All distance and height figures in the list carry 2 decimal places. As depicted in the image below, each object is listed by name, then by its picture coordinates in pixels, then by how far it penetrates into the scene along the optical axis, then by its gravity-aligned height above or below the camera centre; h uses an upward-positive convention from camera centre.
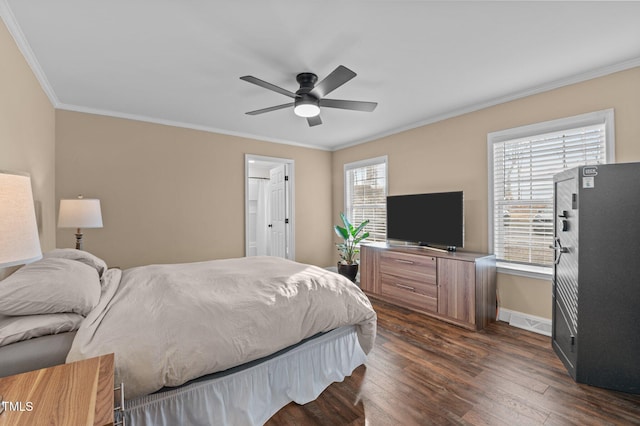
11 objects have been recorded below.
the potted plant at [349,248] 4.66 -0.67
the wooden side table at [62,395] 0.77 -0.56
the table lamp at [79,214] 2.84 -0.02
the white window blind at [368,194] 4.69 +0.27
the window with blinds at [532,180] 2.69 +0.31
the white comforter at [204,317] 1.24 -0.58
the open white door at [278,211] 5.12 -0.01
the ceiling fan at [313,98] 2.26 +0.97
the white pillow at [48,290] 1.27 -0.38
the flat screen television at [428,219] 3.39 -0.12
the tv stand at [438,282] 2.97 -0.86
